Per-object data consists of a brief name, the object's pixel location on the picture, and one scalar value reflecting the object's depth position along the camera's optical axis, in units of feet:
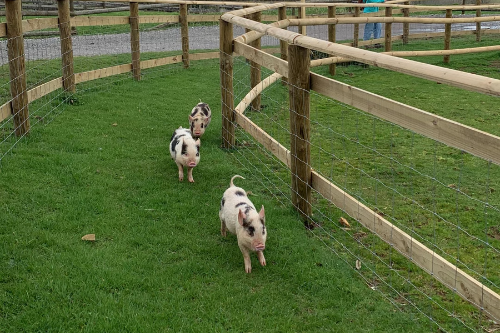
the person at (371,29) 54.60
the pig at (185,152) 22.70
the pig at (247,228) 16.21
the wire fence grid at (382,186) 15.61
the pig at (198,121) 26.91
